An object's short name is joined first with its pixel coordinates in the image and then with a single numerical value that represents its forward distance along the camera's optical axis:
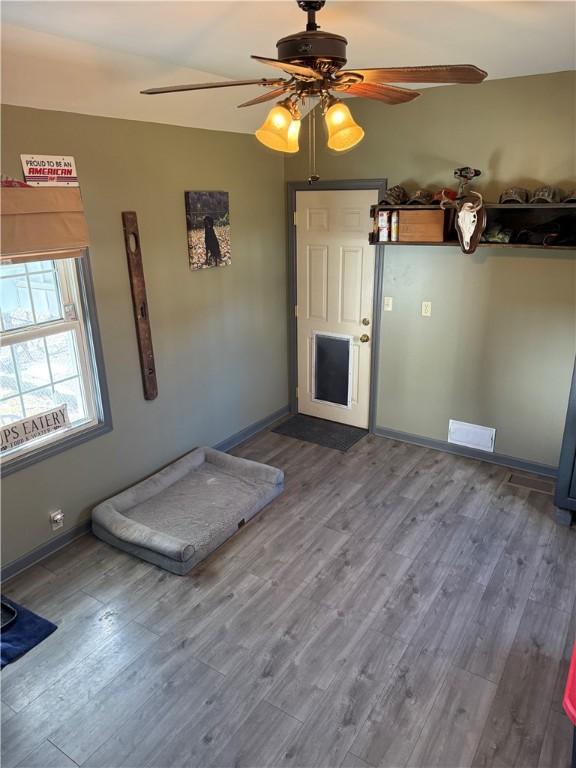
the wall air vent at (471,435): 4.06
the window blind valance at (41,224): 2.54
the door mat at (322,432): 4.51
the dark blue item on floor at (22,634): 2.47
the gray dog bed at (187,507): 3.01
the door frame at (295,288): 4.13
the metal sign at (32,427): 2.82
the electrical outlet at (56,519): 3.09
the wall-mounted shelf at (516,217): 3.25
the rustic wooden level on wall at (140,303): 3.20
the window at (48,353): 2.80
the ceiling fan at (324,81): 1.69
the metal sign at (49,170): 2.62
